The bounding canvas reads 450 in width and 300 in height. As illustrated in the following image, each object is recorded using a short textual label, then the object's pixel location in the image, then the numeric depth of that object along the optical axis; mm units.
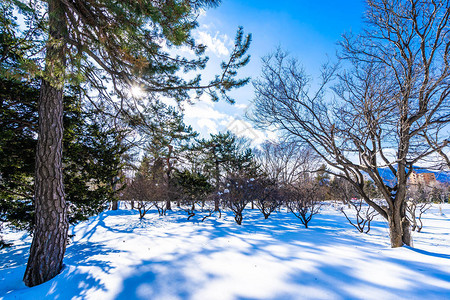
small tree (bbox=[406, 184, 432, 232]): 8014
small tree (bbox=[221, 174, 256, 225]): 8414
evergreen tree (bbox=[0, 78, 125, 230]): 4227
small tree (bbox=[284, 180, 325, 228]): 7891
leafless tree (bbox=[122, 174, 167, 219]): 11566
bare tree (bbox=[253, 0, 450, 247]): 3705
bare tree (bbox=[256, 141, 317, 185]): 20297
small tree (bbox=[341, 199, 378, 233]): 6902
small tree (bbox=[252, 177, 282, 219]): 10035
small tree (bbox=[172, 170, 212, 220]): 13844
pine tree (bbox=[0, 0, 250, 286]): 2613
